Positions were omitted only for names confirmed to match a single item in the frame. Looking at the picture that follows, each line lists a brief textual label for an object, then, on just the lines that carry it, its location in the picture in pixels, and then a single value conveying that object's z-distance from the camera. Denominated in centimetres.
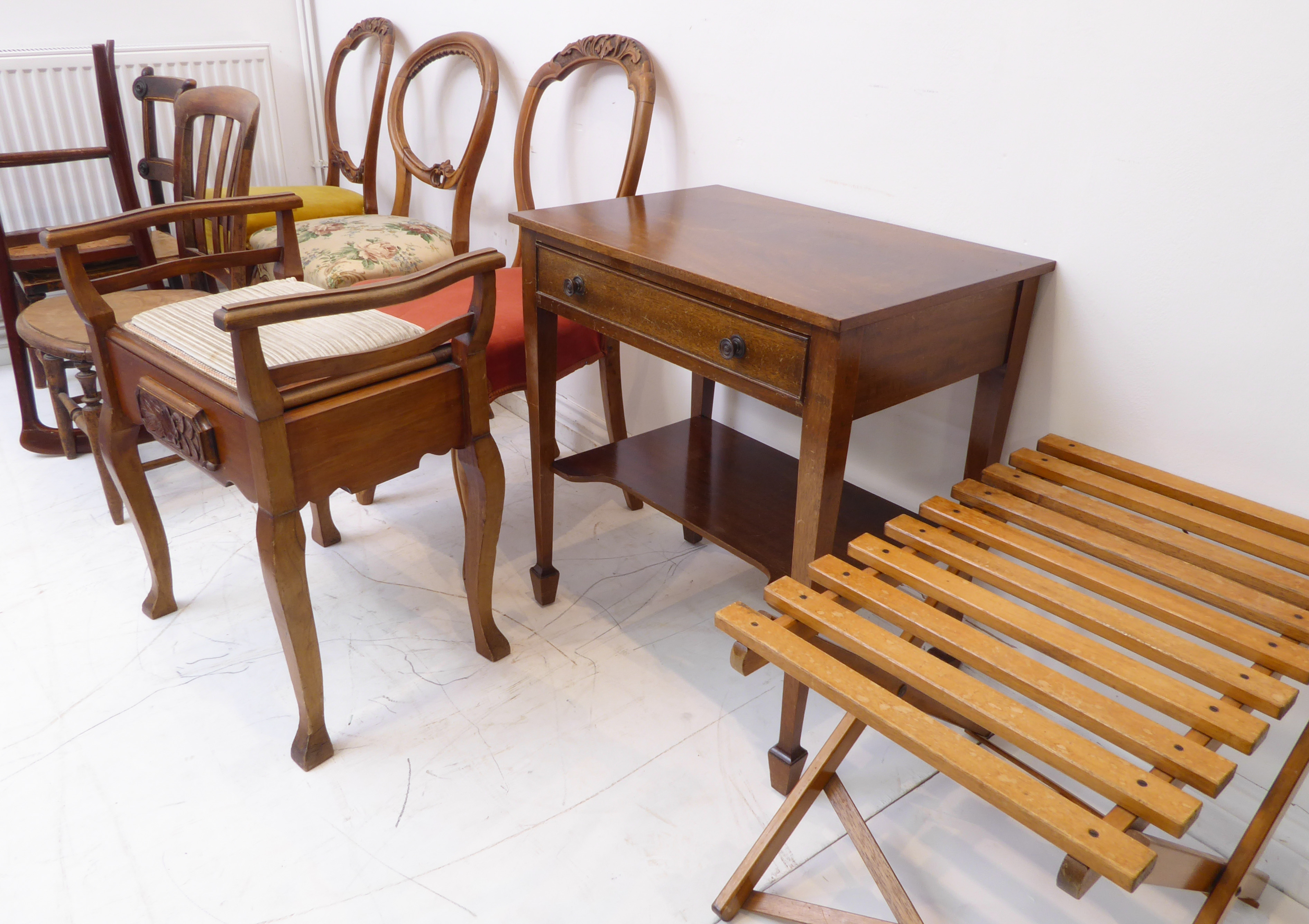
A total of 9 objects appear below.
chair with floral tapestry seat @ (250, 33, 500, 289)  243
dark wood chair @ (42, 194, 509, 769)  141
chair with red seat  200
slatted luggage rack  92
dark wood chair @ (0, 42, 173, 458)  256
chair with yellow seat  283
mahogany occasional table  132
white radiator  311
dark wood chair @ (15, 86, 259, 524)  224
